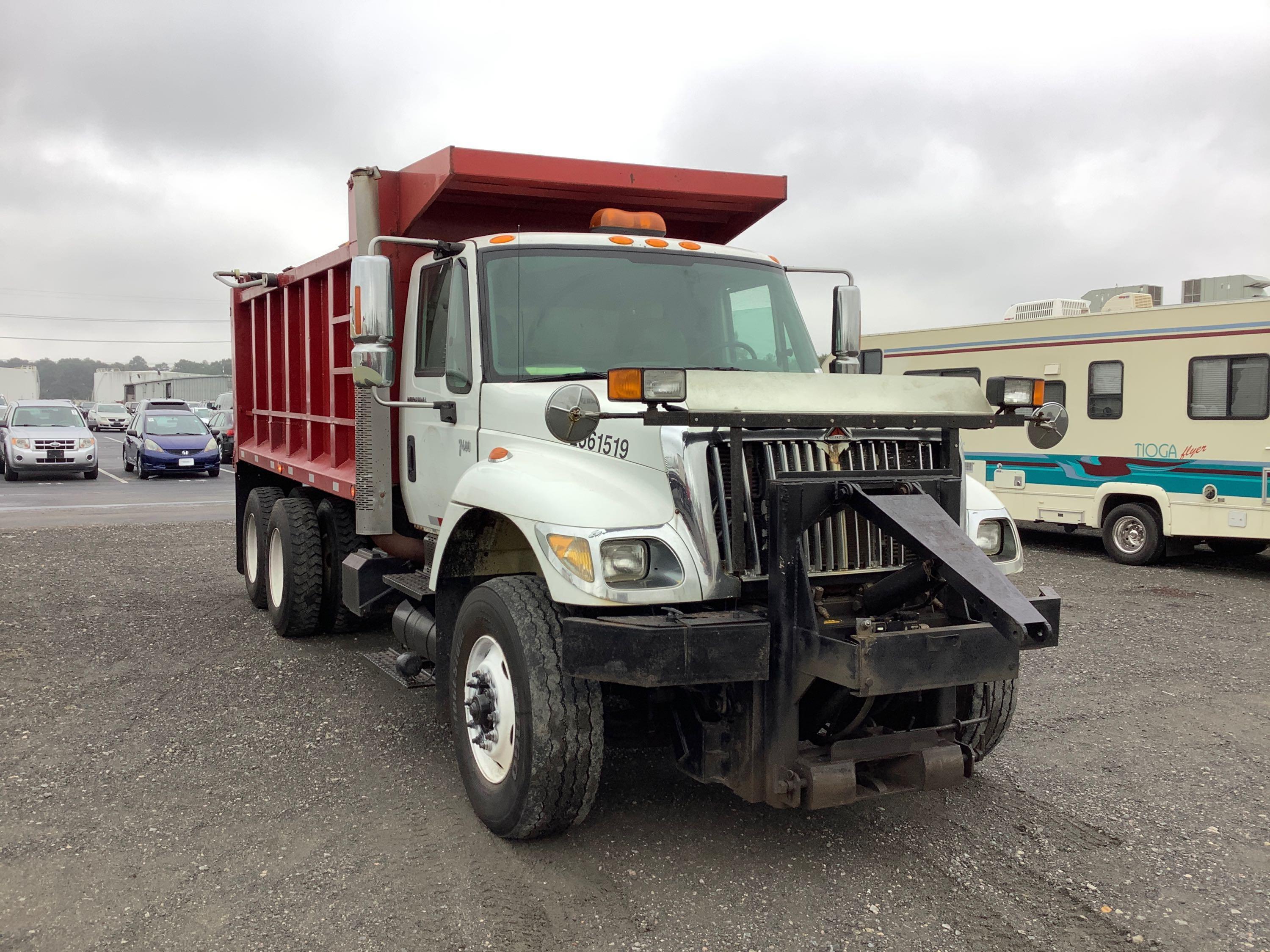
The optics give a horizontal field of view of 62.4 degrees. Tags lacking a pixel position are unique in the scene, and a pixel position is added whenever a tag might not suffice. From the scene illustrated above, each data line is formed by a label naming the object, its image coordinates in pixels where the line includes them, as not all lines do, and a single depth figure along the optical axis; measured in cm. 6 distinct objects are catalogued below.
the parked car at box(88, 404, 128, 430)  5347
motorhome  1093
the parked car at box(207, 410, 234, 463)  2889
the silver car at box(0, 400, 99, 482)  2261
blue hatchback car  2420
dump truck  361
